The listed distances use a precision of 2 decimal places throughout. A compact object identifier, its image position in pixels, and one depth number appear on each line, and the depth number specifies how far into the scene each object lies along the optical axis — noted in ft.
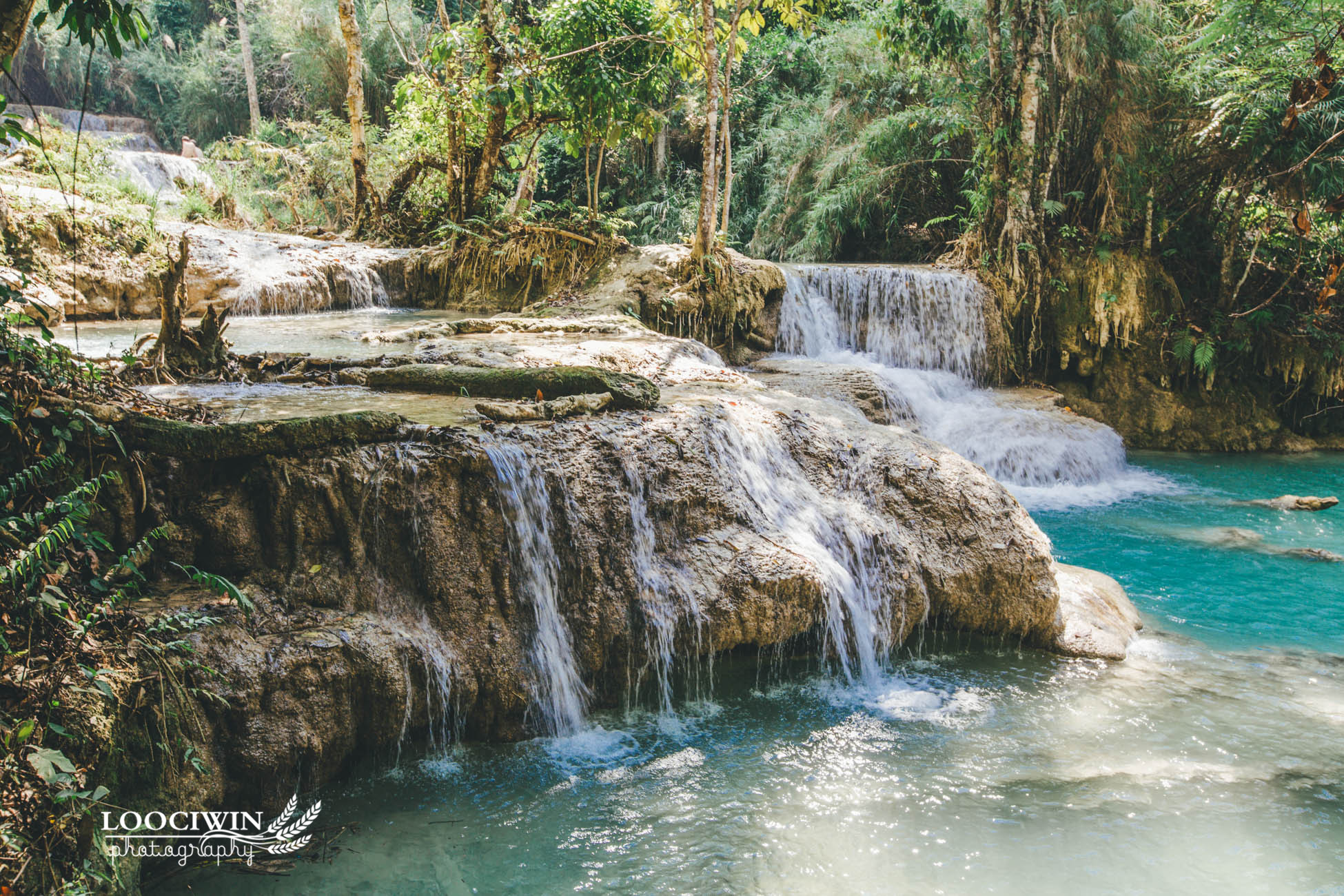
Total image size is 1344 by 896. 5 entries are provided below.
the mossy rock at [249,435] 11.44
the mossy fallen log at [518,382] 16.88
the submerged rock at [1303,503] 27.43
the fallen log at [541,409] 14.96
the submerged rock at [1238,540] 23.52
